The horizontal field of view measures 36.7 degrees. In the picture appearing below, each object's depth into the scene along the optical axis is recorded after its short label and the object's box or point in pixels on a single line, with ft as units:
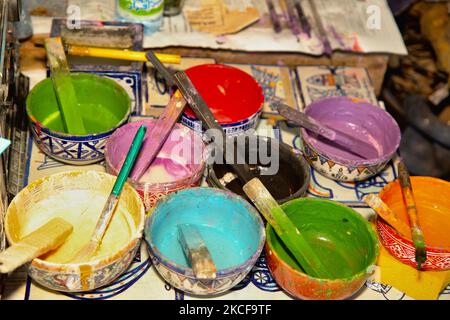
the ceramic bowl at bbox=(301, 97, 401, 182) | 5.12
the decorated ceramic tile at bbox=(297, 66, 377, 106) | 6.17
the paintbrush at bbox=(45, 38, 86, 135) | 5.05
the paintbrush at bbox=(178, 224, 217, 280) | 3.97
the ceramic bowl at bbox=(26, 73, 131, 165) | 4.82
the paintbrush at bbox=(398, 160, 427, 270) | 4.34
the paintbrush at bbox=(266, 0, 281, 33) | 6.56
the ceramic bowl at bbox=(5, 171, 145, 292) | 3.98
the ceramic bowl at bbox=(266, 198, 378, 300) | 4.13
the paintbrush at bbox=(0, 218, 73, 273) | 3.69
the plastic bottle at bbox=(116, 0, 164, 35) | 6.14
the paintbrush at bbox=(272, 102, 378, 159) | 5.13
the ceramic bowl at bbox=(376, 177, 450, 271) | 4.57
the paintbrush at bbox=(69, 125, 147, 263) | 4.23
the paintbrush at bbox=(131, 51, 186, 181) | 4.81
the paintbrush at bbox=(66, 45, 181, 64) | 5.30
